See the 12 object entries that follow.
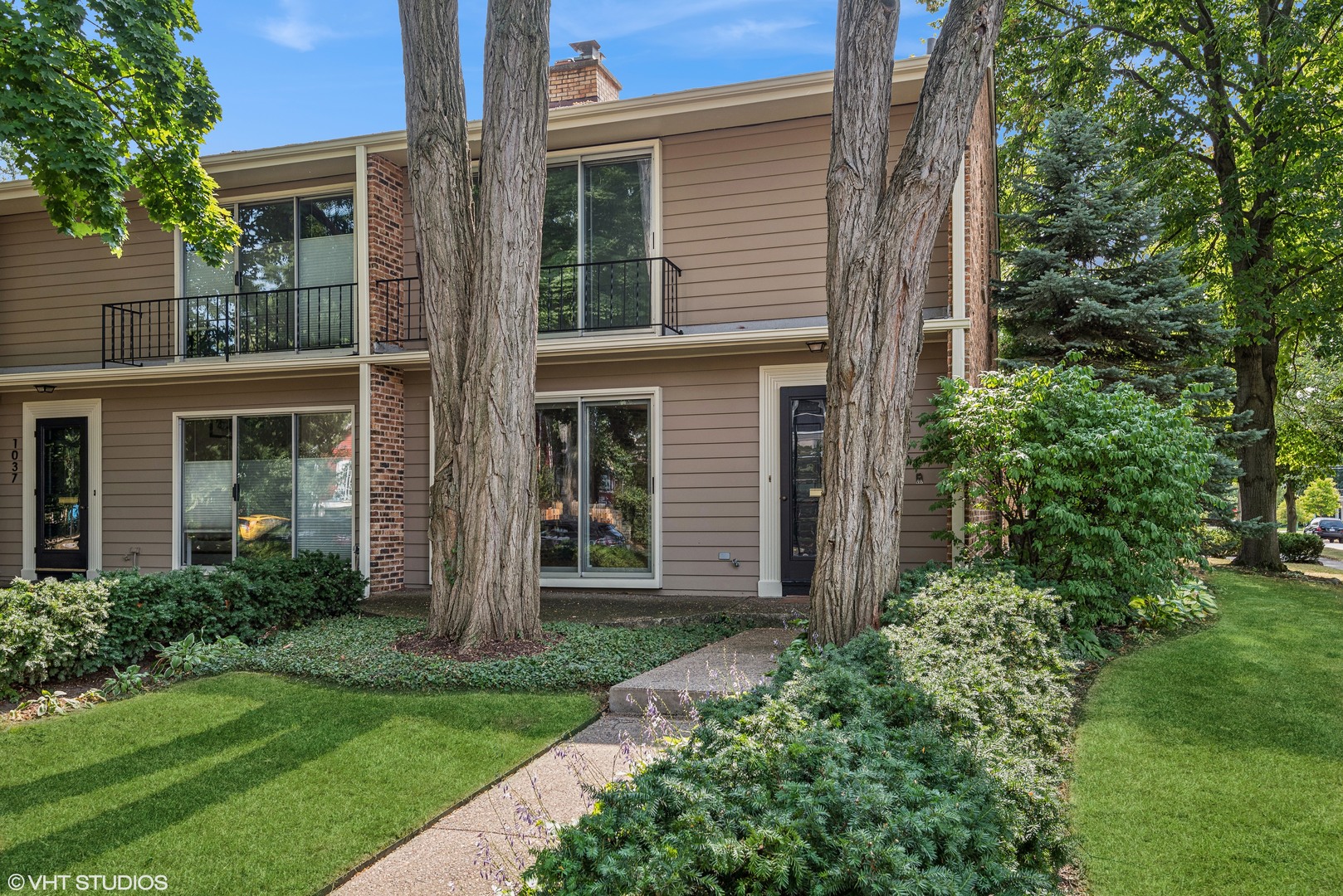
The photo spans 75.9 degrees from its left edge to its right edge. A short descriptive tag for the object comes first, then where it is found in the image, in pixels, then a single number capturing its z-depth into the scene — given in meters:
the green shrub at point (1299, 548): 17.14
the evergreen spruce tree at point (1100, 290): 9.70
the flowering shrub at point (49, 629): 5.67
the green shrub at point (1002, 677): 2.92
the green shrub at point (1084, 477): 6.05
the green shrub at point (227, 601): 6.36
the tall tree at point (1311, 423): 19.31
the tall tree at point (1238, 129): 11.38
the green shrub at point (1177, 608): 7.27
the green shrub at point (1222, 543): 13.71
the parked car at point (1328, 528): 40.31
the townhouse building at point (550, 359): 9.04
